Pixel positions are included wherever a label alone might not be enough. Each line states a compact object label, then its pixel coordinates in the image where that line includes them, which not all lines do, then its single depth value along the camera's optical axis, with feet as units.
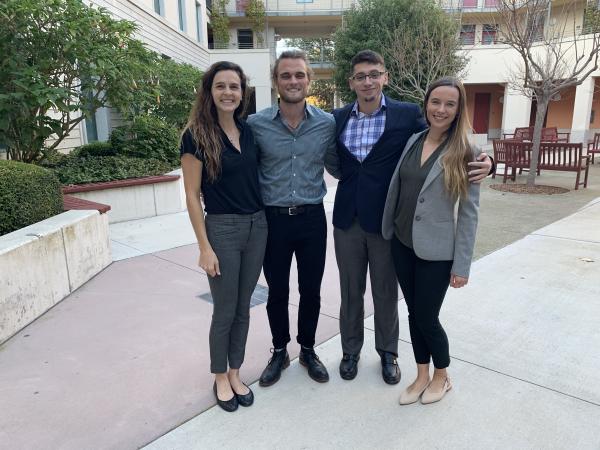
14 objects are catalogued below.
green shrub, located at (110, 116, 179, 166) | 29.94
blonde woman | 7.74
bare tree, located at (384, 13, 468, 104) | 43.78
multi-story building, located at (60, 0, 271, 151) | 39.19
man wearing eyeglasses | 8.74
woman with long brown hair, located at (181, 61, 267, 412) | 7.82
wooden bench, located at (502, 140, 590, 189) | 31.65
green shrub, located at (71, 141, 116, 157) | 29.36
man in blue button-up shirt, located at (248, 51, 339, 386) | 8.63
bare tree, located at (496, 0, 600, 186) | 29.84
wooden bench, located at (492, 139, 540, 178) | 35.65
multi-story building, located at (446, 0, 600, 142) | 67.46
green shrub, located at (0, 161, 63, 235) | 13.44
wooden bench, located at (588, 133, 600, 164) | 43.34
